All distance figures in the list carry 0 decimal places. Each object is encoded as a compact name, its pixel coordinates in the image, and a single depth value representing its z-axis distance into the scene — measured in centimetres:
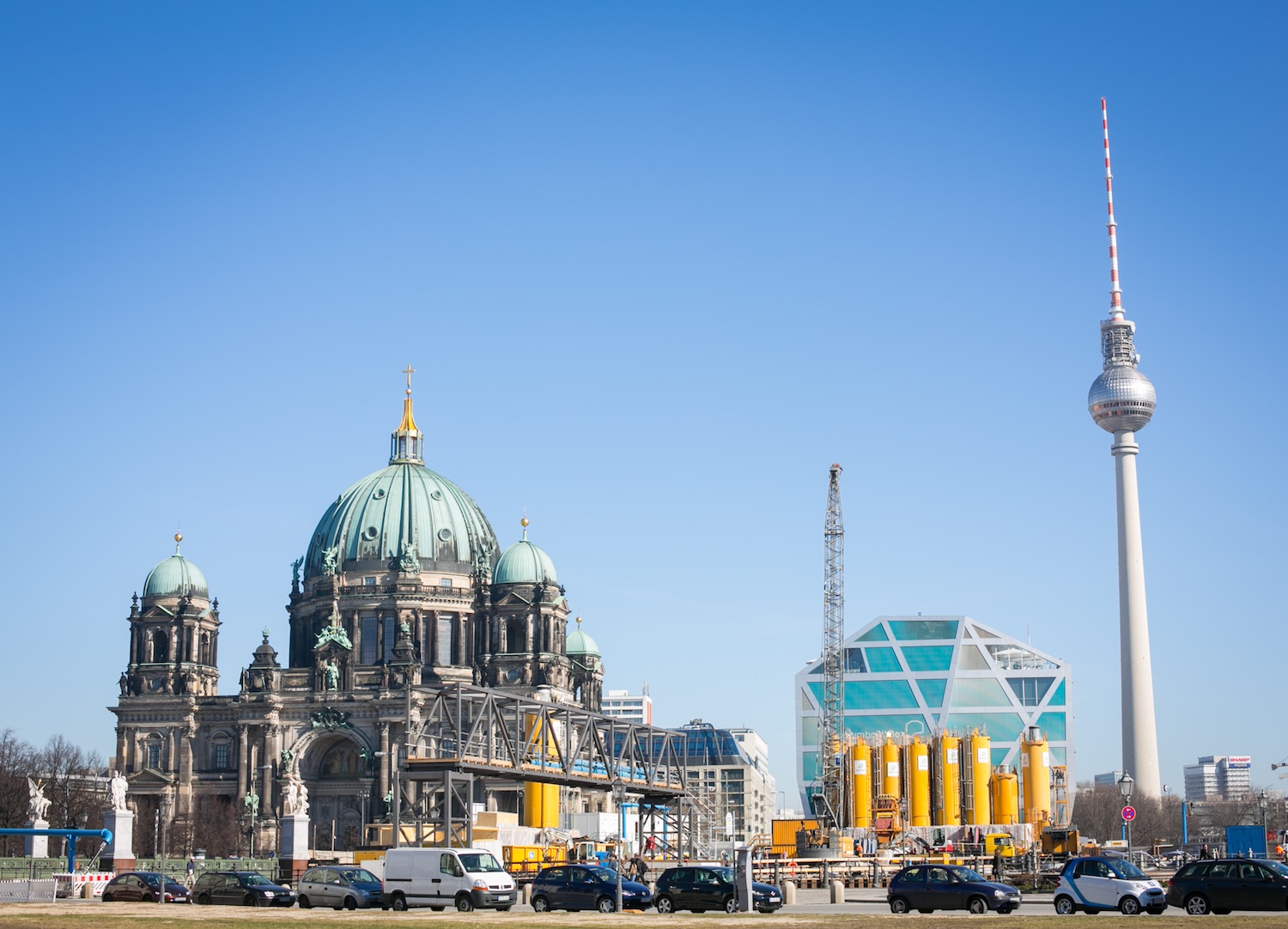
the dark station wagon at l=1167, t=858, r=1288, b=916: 5025
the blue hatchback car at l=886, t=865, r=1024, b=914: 5434
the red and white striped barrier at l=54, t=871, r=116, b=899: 6675
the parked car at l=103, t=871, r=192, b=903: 6347
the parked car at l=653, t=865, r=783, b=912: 5653
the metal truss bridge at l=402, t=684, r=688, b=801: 8994
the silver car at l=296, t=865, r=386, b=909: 5859
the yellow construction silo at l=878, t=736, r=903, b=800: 13400
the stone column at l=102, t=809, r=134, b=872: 7894
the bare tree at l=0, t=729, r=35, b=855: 11725
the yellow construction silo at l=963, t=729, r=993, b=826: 13988
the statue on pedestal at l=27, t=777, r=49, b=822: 8481
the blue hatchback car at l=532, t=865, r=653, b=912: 5688
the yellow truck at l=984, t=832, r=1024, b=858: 9725
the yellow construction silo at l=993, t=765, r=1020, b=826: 13950
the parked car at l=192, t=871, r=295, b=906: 5975
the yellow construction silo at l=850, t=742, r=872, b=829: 13362
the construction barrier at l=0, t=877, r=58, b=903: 6319
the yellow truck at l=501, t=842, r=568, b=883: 7681
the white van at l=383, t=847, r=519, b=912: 5631
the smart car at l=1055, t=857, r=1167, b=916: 5228
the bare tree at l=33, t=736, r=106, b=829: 13775
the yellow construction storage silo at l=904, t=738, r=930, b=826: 13462
